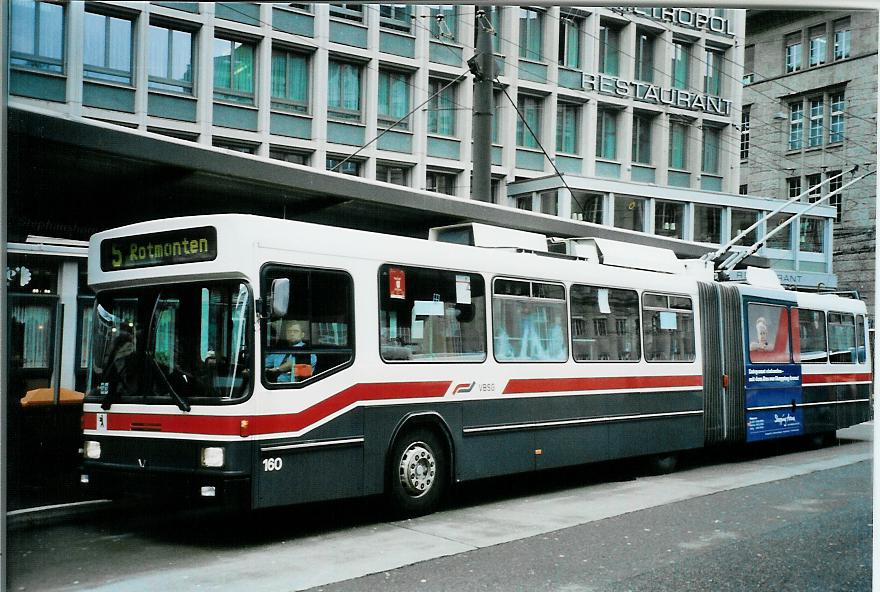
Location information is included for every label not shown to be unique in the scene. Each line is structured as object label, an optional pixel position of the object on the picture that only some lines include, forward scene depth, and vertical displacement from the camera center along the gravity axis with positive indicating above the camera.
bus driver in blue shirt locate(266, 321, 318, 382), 8.06 +0.09
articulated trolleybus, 7.95 +0.13
